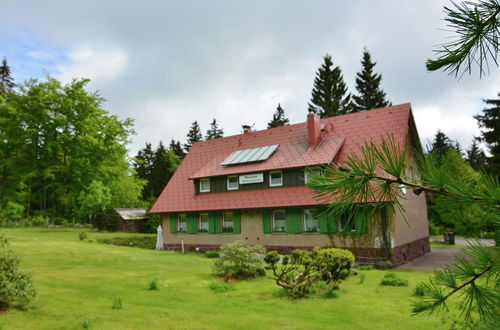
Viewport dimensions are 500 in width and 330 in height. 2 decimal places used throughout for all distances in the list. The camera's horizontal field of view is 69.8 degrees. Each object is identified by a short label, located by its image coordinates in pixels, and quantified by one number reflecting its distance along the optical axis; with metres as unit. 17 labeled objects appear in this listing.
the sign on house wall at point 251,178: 23.64
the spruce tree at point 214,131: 75.38
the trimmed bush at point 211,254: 23.11
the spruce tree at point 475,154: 67.69
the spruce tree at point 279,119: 65.25
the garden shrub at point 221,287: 12.23
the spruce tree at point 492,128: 31.84
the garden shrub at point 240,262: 14.20
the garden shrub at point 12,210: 37.56
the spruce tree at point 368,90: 50.59
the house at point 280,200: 20.23
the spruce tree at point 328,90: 52.72
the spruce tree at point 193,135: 73.75
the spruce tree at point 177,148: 66.39
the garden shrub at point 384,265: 18.12
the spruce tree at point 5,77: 66.25
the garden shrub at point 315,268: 11.34
